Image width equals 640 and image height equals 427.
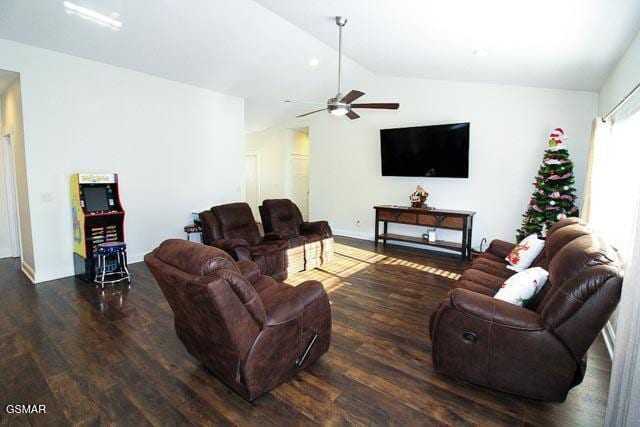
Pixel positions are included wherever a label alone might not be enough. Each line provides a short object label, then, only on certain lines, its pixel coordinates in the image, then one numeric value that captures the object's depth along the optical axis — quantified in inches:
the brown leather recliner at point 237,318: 73.4
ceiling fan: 153.3
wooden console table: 218.8
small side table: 221.4
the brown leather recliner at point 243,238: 164.7
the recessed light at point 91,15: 134.6
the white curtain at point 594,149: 138.9
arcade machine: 167.8
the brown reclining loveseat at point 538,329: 73.8
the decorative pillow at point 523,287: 91.7
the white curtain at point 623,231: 62.1
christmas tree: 174.2
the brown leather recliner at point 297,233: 188.9
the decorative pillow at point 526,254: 134.4
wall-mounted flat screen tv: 225.6
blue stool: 162.7
